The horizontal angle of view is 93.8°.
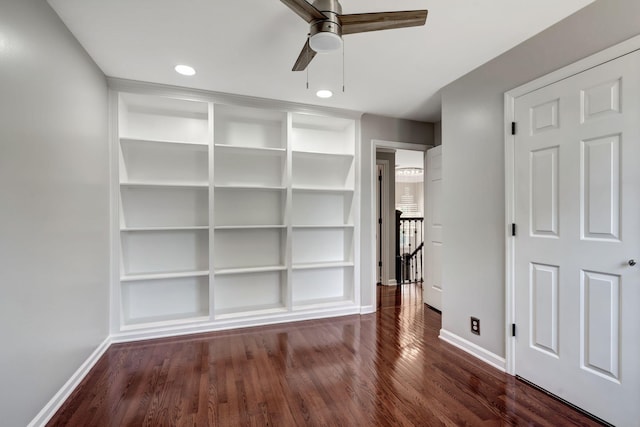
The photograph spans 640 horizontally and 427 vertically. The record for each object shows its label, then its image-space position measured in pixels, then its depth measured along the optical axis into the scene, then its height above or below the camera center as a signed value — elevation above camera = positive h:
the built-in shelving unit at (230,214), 3.05 -0.02
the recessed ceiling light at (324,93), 3.01 +1.21
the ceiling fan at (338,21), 1.48 +0.97
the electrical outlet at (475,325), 2.53 -0.98
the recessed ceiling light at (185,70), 2.51 +1.22
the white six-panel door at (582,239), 1.62 -0.18
